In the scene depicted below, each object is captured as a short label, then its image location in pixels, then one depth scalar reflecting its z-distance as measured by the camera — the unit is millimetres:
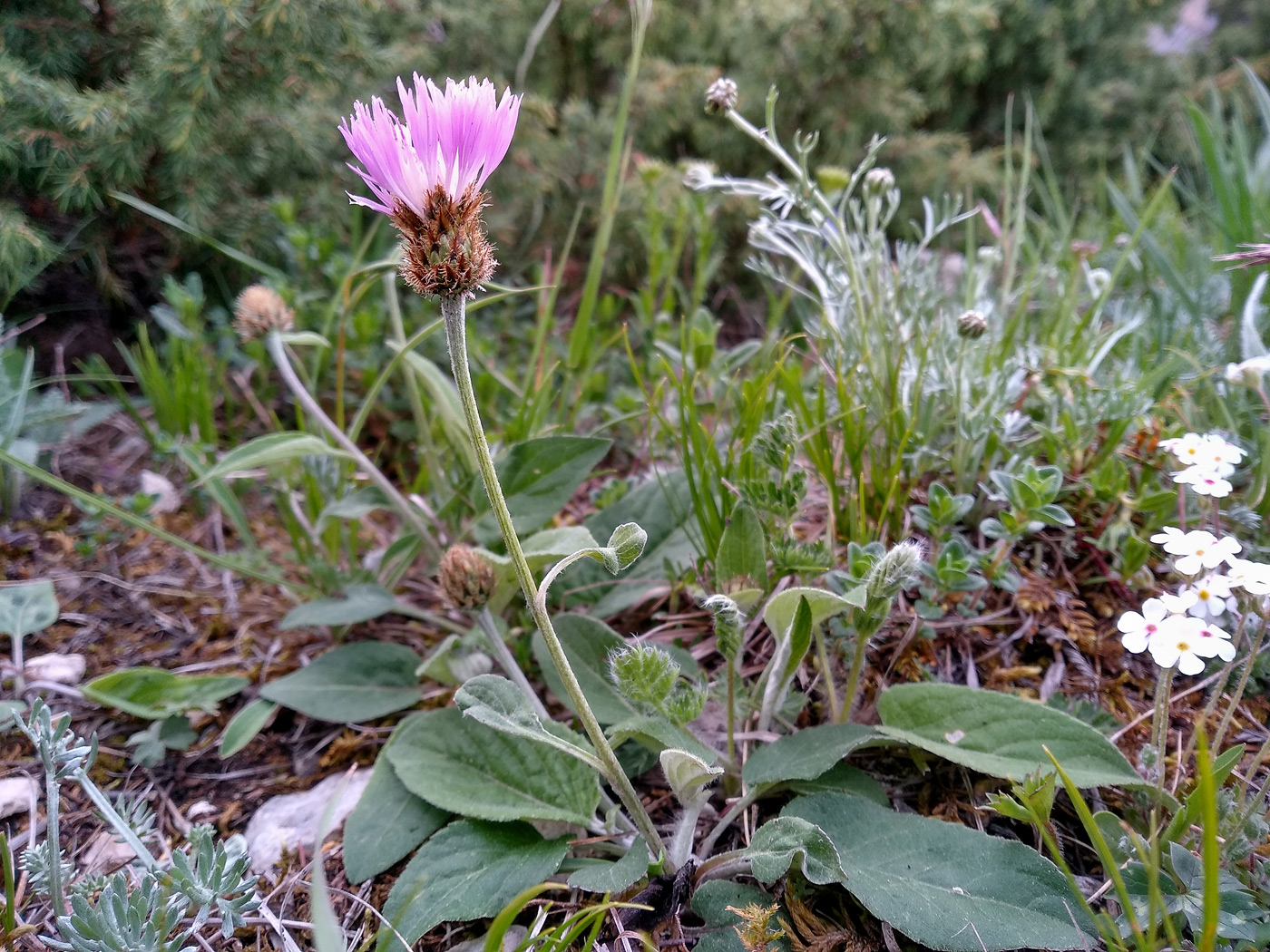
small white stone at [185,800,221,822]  210
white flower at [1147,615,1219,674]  155
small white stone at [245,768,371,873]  200
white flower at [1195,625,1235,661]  155
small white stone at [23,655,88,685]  239
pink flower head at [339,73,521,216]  140
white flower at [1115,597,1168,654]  160
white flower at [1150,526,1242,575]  162
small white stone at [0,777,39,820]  207
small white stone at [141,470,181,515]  309
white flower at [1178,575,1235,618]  158
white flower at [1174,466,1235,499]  176
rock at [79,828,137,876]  200
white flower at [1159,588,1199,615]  156
